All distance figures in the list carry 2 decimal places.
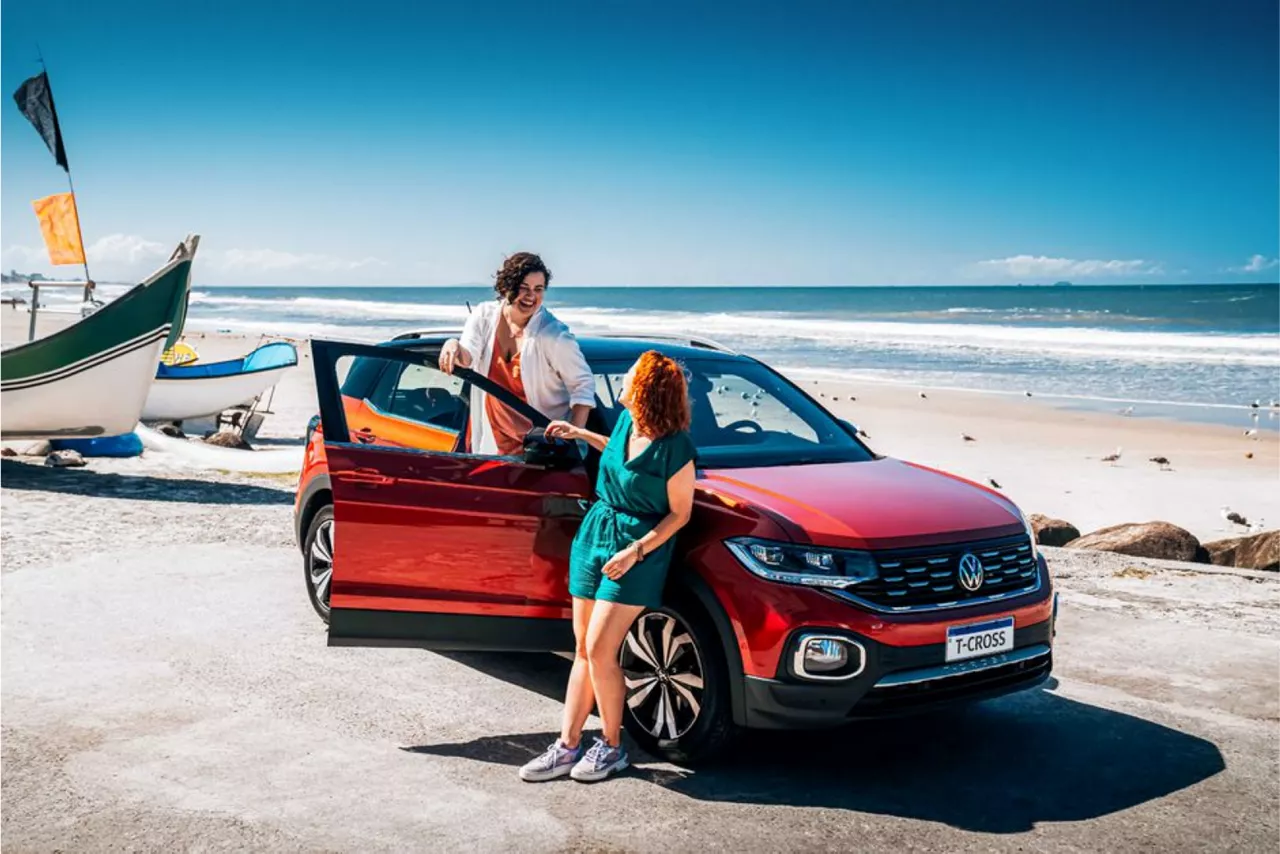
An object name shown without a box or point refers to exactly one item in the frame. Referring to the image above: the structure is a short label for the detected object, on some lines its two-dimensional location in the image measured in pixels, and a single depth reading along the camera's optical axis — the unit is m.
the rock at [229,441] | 15.52
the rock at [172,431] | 16.55
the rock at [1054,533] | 10.47
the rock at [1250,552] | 9.50
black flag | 15.01
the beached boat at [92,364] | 12.60
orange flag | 13.95
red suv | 4.80
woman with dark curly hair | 5.71
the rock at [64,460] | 13.28
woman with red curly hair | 4.77
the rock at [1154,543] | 9.73
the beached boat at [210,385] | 17.21
